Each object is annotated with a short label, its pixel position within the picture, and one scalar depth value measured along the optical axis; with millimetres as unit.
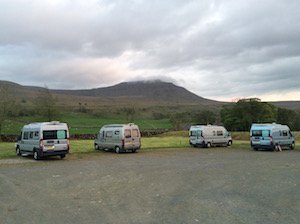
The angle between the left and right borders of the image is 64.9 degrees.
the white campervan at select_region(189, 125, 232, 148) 24288
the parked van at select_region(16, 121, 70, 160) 15765
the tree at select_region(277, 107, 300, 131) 48907
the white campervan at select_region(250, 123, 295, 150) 21634
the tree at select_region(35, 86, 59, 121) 39804
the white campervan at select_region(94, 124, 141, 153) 19533
